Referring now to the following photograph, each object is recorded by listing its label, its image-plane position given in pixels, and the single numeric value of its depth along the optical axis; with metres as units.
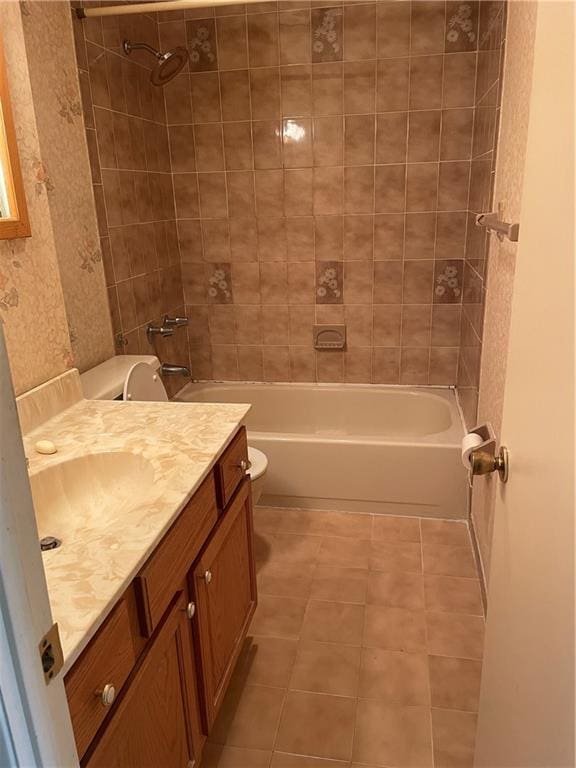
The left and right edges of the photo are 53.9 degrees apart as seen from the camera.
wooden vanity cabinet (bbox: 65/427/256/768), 0.89
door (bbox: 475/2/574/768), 0.63
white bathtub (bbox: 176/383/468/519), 2.56
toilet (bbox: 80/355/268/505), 1.87
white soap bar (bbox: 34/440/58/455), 1.37
